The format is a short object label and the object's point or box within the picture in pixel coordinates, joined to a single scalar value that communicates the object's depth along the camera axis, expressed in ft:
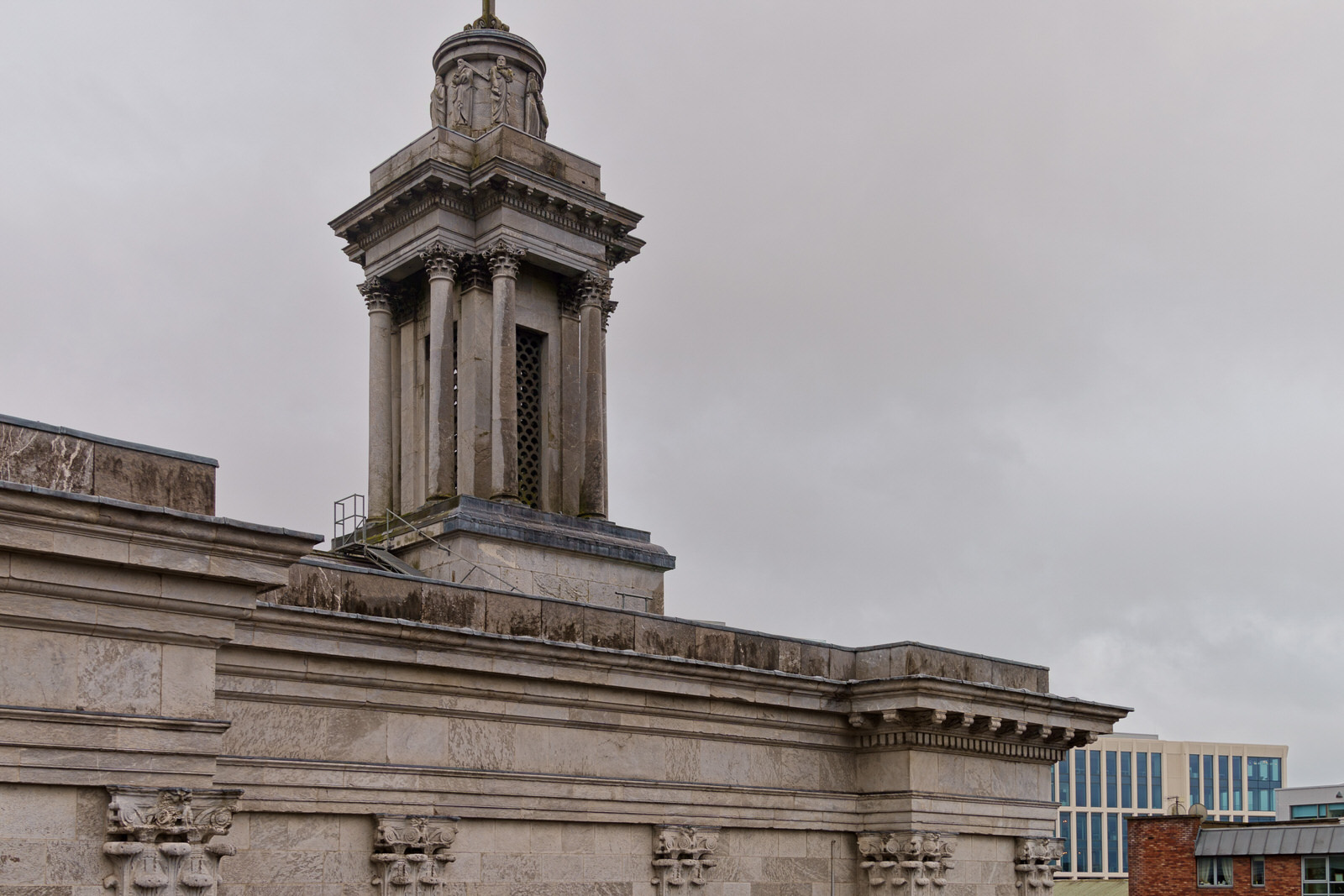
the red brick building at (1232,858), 172.65
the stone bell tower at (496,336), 84.69
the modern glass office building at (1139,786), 459.73
